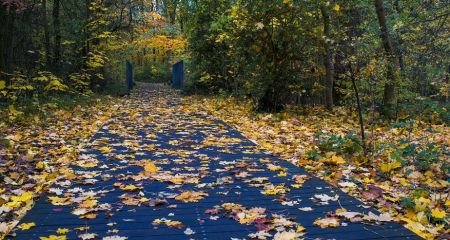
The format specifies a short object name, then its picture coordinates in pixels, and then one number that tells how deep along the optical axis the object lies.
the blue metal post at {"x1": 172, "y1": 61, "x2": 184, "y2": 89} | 23.22
